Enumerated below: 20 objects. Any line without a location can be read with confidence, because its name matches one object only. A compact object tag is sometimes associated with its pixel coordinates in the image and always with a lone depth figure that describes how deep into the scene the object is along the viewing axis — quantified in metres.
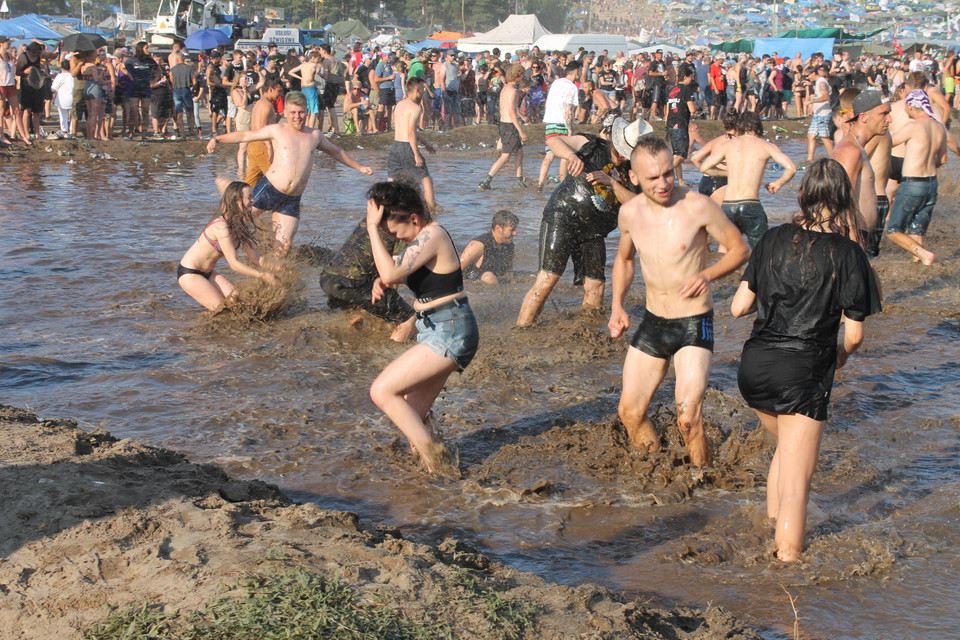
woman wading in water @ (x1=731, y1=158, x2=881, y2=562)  3.59
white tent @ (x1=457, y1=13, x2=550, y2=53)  51.59
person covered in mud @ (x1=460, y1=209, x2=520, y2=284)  8.32
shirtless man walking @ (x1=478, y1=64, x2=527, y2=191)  13.38
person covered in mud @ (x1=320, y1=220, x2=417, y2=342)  7.07
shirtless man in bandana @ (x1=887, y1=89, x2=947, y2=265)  8.37
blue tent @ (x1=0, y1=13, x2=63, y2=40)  38.66
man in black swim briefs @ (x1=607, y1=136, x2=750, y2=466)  4.49
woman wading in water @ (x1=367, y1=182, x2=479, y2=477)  4.59
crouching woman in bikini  7.07
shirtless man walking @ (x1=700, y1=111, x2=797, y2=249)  7.79
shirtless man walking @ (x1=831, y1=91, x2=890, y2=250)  6.86
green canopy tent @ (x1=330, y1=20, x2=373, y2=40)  59.91
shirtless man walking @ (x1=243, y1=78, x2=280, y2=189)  10.14
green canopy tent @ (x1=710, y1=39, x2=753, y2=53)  47.91
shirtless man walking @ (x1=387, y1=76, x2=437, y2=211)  10.77
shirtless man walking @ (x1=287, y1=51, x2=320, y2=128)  17.70
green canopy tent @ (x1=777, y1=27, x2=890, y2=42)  46.03
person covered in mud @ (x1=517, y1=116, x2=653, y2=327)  6.67
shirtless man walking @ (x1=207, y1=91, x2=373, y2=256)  8.34
